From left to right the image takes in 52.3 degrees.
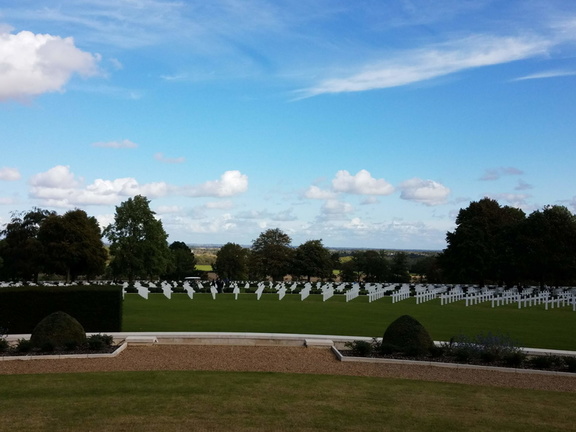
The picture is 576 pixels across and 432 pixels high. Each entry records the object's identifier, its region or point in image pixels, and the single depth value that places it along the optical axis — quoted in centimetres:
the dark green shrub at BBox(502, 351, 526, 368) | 1257
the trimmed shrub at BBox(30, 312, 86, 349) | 1364
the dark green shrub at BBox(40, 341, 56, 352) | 1331
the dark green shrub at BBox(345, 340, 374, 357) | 1348
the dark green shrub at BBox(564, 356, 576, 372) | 1219
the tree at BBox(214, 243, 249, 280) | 8531
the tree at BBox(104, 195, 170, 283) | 6031
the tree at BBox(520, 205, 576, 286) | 4791
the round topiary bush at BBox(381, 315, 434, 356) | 1331
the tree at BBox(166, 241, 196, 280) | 8212
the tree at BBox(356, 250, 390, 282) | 7681
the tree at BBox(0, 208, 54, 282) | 6066
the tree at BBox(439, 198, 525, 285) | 5528
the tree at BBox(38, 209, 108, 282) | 5456
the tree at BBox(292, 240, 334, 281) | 7388
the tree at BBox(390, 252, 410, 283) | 7625
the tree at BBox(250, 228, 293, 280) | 8038
